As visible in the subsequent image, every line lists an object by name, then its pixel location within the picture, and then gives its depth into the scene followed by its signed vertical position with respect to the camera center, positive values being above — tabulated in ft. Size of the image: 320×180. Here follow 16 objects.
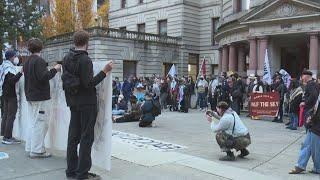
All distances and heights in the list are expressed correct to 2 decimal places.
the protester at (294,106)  50.78 -3.65
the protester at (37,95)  28.91 -1.47
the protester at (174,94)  81.25 -3.88
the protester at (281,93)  62.44 -2.82
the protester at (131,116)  56.11 -5.26
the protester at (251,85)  70.16 -2.02
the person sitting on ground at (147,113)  51.47 -4.50
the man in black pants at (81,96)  23.38 -1.24
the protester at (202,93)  84.02 -3.78
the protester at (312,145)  28.10 -4.23
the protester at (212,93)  75.20 -3.43
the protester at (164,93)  83.07 -3.77
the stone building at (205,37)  81.00 +7.97
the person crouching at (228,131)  31.96 -3.92
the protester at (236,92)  67.77 -2.88
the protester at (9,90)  34.17 -1.41
